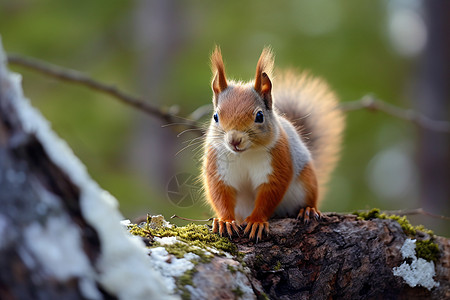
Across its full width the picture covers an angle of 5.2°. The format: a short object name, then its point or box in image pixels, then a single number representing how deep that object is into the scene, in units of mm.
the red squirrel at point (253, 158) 3601
